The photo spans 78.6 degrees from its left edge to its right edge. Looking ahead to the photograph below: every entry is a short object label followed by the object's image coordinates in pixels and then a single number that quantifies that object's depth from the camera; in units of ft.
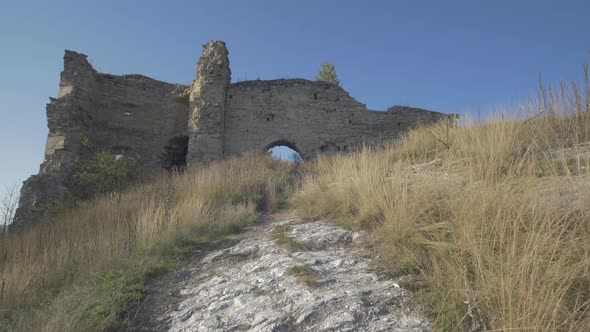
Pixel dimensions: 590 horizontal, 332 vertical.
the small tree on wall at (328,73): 93.09
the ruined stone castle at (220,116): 43.29
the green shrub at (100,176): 33.65
